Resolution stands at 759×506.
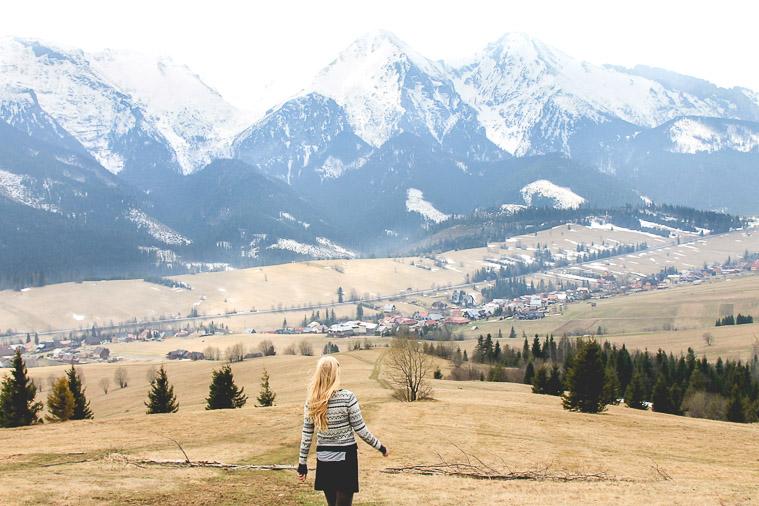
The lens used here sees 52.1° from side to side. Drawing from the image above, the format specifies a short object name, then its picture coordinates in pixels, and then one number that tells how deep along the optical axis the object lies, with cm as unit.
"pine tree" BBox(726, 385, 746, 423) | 9802
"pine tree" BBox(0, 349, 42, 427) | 7544
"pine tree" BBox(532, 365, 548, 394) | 10975
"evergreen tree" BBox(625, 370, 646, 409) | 10669
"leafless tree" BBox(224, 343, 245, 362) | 18911
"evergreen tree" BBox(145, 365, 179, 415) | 8862
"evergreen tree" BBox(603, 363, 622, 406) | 8168
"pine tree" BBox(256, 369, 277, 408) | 9188
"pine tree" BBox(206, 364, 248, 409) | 8919
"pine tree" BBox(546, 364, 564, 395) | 10950
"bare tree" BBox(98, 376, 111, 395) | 16170
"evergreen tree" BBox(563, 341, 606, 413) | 7912
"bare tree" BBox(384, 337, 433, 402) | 8575
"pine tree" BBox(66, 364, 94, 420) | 8382
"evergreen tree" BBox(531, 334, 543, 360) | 17761
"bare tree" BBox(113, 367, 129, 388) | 16938
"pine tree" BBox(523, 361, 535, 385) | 14077
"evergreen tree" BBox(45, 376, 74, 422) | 7925
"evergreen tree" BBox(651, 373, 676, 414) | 10312
